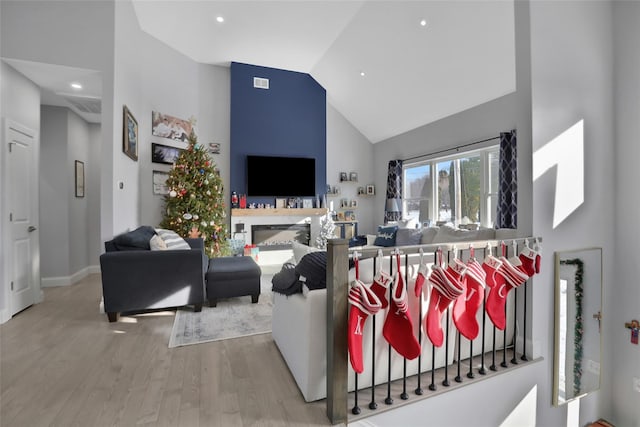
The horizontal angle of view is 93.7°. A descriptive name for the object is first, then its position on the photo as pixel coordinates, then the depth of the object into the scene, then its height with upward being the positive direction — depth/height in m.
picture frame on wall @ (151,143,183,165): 4.98 +0.93
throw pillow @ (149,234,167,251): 3.14 -0.38
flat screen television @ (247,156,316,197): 6.04 +0.66
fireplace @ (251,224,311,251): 6.07 -0.56
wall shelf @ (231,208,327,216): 5.88 -0.08
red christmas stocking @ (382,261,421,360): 1.66 -0.68
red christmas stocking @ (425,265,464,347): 1.72 -0.53
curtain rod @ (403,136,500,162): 4.52 +1.03
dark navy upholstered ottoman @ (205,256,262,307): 3.35 -0.83
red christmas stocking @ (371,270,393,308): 1.62 -0.42
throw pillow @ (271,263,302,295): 1.96 -0.50
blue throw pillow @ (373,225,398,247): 5.32 -0.51
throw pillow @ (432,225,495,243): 3.72 -0.35
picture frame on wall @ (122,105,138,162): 3.71 +0.96
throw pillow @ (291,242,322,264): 2.34 -0.34
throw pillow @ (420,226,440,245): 4.66 -0.41
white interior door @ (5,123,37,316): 3.06 -0.06
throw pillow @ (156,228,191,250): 3.47 -0.39
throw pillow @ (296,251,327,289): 1.83 -0.39
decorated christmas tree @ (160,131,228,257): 4.80 +0.13
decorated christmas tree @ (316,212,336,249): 5.73 -0.47
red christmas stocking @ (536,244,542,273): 2.10 -0.33
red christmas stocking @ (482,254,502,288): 2.01 -0.40
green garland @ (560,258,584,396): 2.46 -1.04
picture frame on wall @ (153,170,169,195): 5.04 +0.43
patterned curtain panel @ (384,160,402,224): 6.36 +0.45
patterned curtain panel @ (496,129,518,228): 3.99 +0.36
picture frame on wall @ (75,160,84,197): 4.50 +0.46
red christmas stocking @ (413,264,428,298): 1.78 -0.42
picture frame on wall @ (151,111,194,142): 4.99 +1.42
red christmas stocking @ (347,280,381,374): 1.54 -0.55
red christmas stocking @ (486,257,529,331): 2.01 -0.55
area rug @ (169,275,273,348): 2.65 -1.13
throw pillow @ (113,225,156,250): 3.09 -0.34
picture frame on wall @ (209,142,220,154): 5.89 +1.19
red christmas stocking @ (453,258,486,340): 1.90 -0.62
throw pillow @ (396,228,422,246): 4.85 -0.46
